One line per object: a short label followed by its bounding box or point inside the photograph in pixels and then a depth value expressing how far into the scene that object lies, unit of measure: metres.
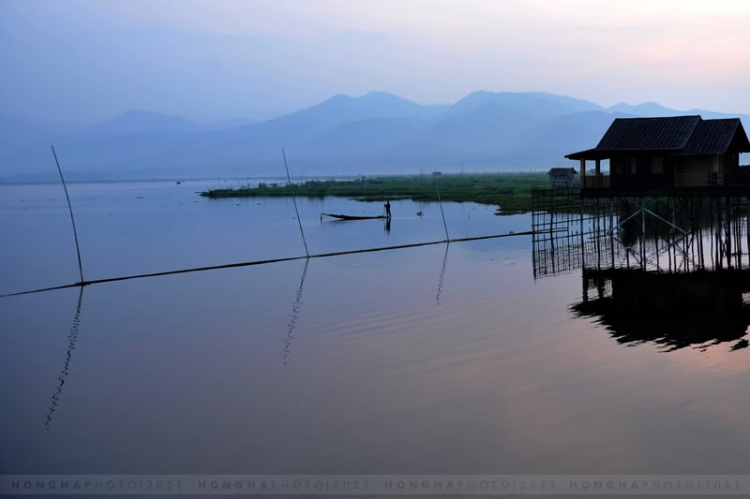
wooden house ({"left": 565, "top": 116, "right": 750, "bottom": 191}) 37.22
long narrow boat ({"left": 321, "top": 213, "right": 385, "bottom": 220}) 62.28
